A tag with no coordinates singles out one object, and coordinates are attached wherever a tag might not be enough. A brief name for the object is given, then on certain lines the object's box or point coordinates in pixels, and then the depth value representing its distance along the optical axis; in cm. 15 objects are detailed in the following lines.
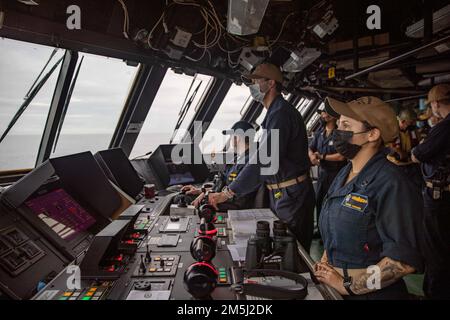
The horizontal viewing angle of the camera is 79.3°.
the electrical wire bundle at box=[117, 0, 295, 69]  237
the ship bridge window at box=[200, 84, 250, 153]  460
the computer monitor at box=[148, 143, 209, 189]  314
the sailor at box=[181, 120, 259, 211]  268
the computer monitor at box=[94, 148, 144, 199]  212
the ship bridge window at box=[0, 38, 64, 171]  200
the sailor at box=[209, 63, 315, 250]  218
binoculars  118
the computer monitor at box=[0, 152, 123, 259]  124
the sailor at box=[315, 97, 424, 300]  109
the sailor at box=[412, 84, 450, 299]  242
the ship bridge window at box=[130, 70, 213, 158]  341
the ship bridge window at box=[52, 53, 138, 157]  254
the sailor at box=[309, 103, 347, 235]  395
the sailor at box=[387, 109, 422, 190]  424
